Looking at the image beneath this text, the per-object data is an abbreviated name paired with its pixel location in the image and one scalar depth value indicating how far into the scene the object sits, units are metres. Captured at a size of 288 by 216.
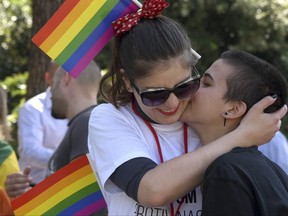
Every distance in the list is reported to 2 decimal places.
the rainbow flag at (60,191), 2.99
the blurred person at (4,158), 3.93
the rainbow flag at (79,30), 2.68
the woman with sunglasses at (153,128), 2.32
